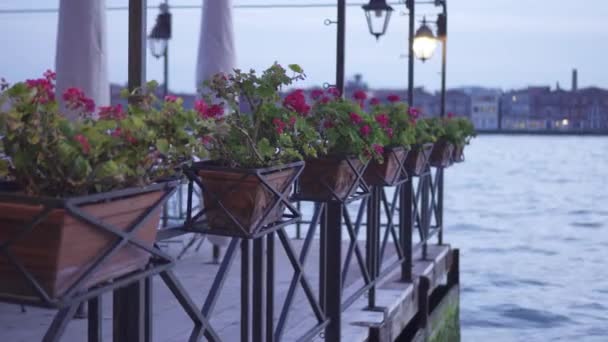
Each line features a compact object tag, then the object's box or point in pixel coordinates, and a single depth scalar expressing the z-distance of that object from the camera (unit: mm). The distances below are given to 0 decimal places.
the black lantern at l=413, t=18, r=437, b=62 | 9430
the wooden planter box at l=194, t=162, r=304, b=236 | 2539
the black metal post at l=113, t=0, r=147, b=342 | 2266
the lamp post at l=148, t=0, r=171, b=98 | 10883
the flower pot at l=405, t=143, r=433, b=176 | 6008
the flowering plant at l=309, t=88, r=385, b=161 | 3584
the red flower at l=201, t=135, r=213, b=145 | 2430
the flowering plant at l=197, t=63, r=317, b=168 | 2635
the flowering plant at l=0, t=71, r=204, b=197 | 1759
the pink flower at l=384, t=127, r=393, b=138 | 4121
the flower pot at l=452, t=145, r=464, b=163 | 8664
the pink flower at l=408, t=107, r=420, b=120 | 5291
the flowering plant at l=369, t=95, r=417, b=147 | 4906
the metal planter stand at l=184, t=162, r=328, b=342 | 2584
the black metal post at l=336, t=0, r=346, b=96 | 4031
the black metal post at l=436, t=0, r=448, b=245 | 8422
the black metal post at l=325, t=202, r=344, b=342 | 4035
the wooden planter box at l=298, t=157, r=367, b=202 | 3686
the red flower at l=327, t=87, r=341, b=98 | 3744
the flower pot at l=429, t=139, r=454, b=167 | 7781
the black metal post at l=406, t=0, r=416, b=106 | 6445
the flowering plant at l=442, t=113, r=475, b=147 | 7830
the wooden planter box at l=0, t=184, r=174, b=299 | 1678
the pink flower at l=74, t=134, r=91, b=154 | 1748
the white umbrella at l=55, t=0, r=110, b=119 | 4262
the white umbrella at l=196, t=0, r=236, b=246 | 6082
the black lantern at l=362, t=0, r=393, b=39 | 6797
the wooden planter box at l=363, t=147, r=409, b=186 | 4711
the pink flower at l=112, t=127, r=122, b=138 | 1858
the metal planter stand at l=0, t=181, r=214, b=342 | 1680
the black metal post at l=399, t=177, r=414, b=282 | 6277
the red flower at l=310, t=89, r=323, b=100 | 3670
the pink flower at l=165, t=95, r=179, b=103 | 2172
